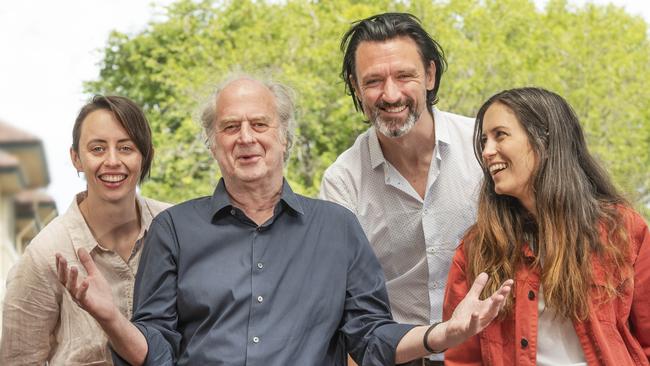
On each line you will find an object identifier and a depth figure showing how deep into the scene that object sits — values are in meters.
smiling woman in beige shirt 2.88
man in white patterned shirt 3.01
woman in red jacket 2.51
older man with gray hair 2.45
